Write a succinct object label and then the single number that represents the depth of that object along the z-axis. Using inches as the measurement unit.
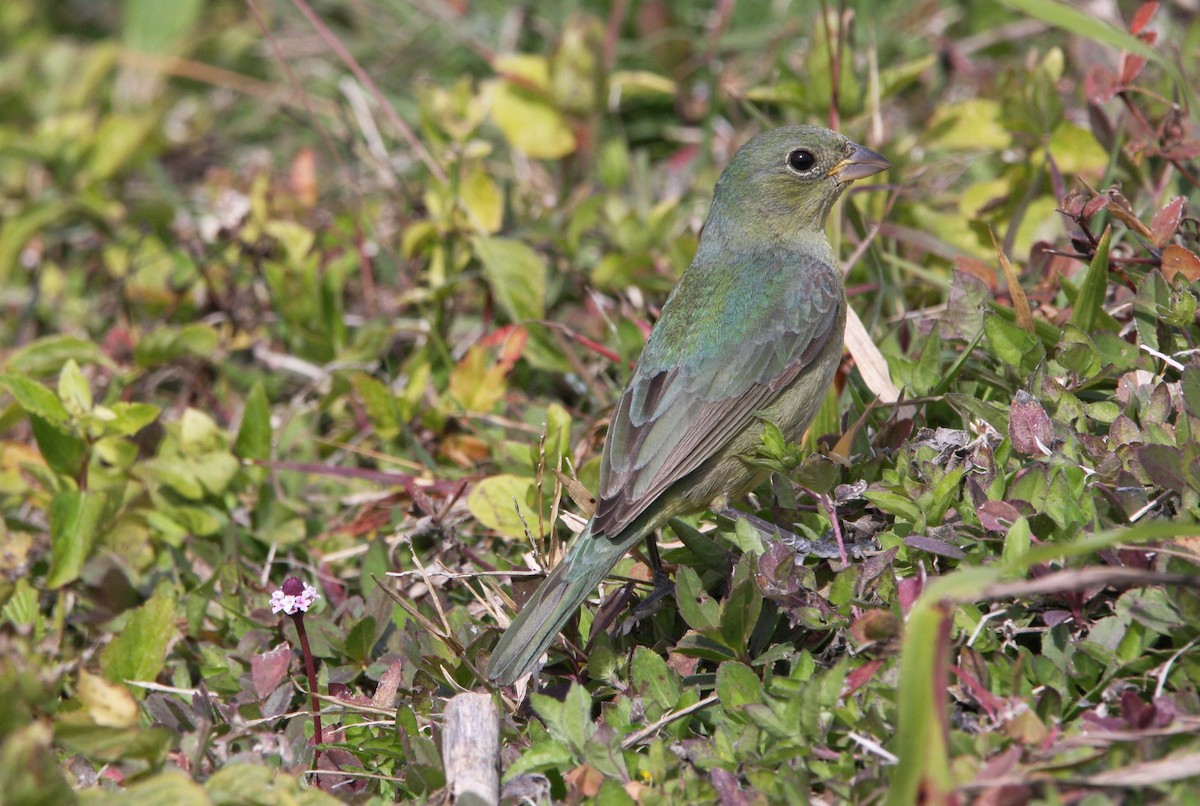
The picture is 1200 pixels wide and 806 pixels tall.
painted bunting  263.7
